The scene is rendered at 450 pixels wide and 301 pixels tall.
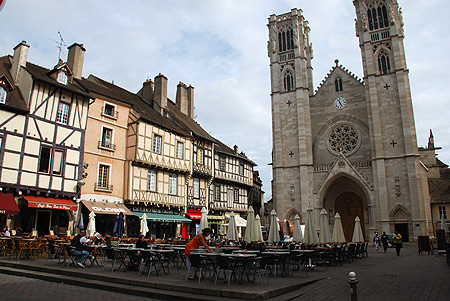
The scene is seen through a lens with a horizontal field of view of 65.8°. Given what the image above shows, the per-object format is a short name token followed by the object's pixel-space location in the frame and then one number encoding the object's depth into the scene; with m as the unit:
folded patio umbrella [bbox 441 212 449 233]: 15.59
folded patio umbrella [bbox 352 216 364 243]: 17.06
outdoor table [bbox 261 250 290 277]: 8.98
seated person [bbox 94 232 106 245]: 13.15
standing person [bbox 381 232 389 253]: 18.67
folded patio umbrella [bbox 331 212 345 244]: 15.62
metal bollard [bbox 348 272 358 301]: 4.88
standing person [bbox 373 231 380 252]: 20.56
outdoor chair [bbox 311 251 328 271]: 11.05
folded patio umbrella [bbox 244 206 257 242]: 13.21
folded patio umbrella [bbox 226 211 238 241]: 13.47
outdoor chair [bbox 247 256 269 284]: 7.70
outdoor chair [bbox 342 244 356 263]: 13.00
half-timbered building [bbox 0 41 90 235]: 14.88
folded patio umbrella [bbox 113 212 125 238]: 15.53
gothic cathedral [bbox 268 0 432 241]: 25.81
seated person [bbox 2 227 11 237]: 12.76
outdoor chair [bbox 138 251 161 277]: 8.78
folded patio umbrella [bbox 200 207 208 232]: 13.71
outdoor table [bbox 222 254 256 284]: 7.69
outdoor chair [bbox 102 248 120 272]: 9.30
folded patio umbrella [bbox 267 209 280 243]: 13.41
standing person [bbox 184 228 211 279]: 8.22
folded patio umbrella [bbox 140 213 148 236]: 16.44
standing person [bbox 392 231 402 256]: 16.48
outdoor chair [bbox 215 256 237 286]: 7.55
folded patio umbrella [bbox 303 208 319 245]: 13.26
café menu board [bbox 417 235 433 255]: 16.52
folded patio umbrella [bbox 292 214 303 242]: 14.11
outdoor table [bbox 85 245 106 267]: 10.01
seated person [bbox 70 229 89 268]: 9.88
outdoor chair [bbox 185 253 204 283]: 8.01
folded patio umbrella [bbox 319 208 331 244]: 14.53
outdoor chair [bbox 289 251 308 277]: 9.67
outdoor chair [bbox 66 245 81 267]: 9.85
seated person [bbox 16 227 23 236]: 13.89
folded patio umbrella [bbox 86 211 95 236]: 15.16
